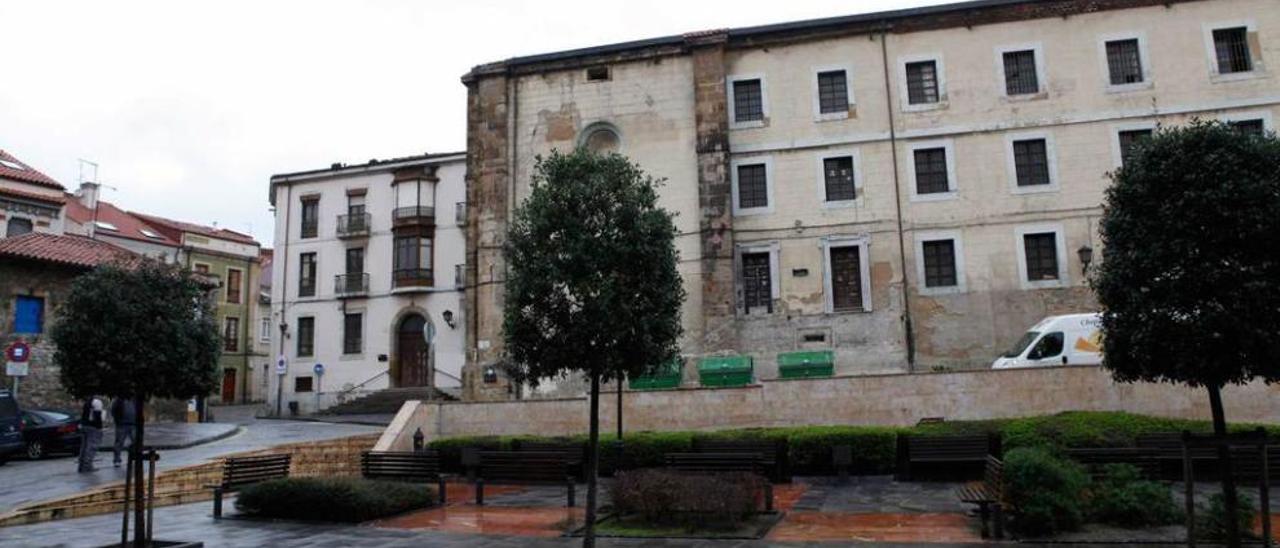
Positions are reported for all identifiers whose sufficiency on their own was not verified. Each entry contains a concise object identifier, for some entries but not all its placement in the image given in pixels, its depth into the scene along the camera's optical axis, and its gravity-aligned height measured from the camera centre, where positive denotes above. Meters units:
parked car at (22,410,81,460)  20.31 -0.64
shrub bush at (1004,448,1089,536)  9.44 -1.23
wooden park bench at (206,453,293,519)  14.06 -1.17
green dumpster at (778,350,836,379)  23.91 +0.63
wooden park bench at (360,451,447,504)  15.70 -1.24
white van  19.58 +0.85
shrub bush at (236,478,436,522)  12.17 -1.43
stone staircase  33.97 -0.12
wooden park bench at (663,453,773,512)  13.47 -1.15
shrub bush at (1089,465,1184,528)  9.75 -1.40
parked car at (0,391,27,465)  19.09 -0.46
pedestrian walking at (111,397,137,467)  17.56 -0.30
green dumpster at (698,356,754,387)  23.78 +0.45
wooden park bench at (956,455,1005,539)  9.58 -1.32
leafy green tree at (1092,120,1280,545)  7.84 +1.08
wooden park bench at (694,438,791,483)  15.24 -1.09
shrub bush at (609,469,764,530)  10.63 -1.34
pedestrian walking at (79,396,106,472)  16.61 -0.49
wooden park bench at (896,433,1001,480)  14.52 -1.13
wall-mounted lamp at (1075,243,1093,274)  23.67 +3.46
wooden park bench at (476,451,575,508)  14.23 -1.20
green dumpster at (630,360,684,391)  22.61 +0.26
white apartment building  38.12 +5.40
